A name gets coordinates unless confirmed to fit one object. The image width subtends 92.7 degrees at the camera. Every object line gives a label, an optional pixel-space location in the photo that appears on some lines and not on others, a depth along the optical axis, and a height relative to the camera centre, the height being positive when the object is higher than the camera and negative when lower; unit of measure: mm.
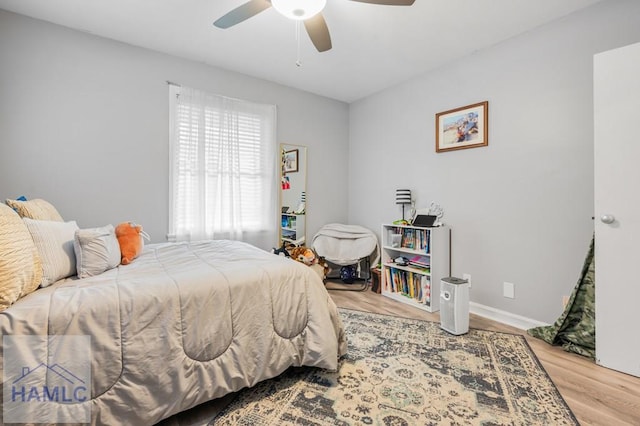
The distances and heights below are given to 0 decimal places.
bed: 1217 -531
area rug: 1487 -984
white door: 1827 +43
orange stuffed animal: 1981 -191
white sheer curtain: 3068 +481
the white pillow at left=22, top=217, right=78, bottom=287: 1495 -184
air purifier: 2414 -739
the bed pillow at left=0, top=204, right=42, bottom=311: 1158 -199
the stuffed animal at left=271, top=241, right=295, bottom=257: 3553 -430
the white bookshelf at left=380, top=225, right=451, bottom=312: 3008 -527
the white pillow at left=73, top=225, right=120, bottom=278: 1623 -216
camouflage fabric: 2088 -766
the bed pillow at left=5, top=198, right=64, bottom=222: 1696 +19
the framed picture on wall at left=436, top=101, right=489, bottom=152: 2893 +862
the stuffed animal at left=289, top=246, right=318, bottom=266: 3602 -501
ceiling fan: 1734 +1237
